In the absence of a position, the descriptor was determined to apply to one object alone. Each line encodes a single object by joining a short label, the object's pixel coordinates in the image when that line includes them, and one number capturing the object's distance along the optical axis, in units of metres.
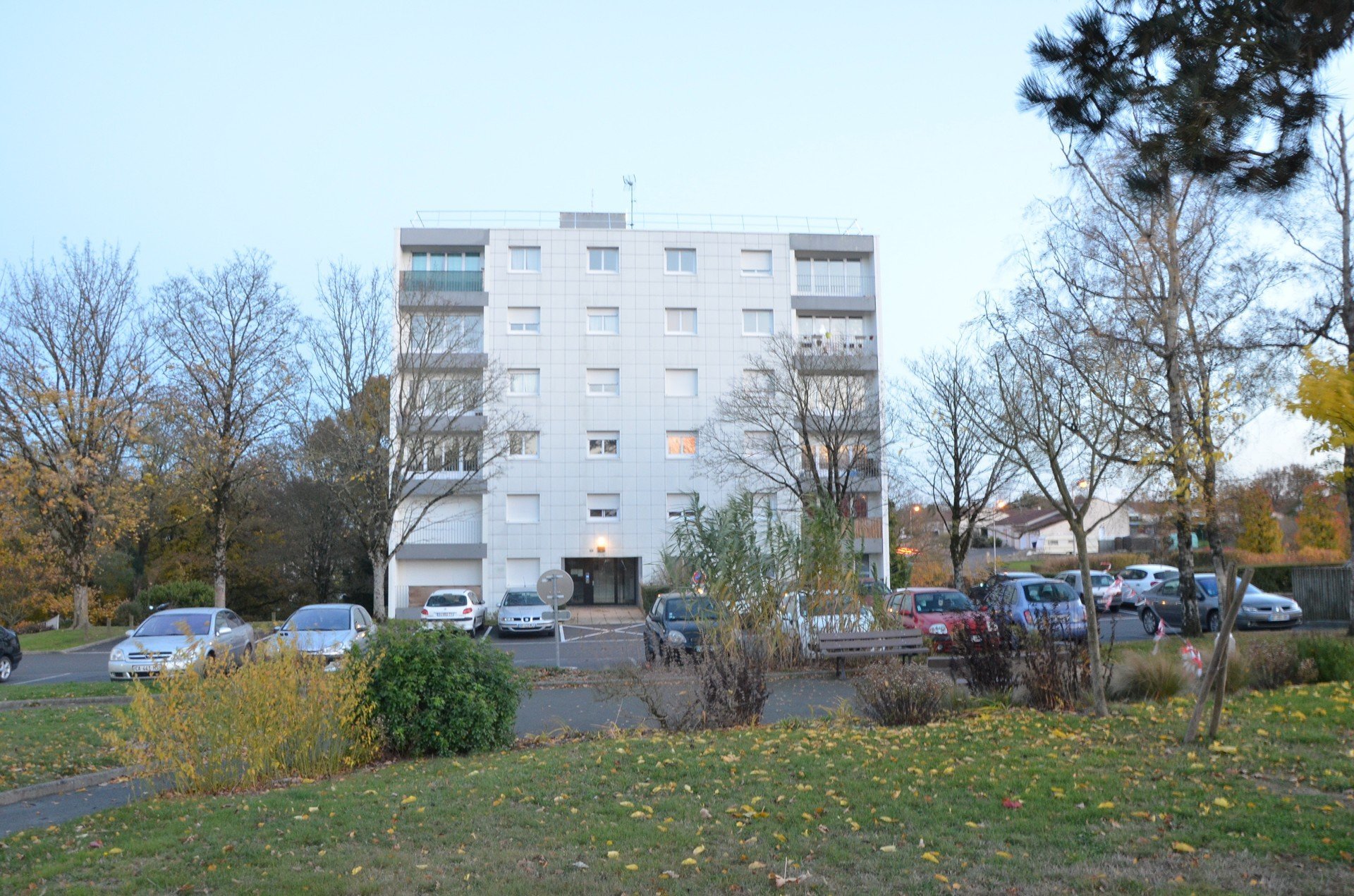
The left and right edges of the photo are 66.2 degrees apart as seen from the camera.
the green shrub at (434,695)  10.45
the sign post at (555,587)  19.39
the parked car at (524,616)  32.75
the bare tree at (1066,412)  10.50
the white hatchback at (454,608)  33.31
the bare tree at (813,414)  34.94
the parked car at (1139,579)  39.00
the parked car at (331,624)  19.58
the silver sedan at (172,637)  19.80
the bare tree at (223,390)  36.06
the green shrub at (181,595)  39.84
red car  19.94
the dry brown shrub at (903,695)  10.79
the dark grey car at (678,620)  17.10
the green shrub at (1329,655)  12.84
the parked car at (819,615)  19.06
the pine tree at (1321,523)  46.25
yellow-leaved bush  8.80
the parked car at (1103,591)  37.91
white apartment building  45.88
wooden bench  17.48
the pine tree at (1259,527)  48.09
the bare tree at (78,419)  34.47
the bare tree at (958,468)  31.22
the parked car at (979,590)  26.45
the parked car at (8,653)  21.56
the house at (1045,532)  85.29
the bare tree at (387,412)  33.53
